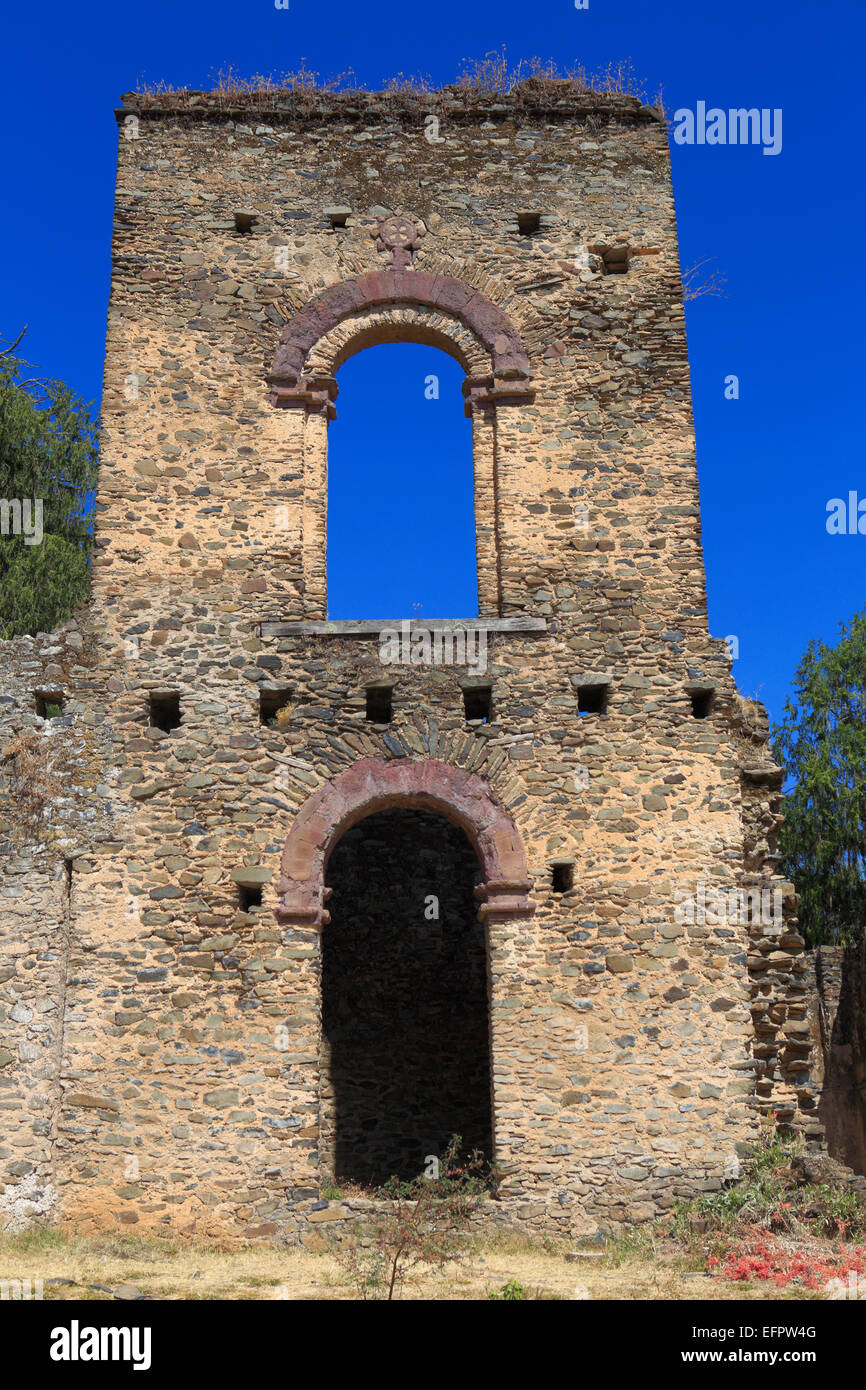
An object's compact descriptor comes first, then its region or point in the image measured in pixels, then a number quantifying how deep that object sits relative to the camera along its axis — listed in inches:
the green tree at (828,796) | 904.9
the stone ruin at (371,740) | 385.4
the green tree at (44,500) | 778.2
